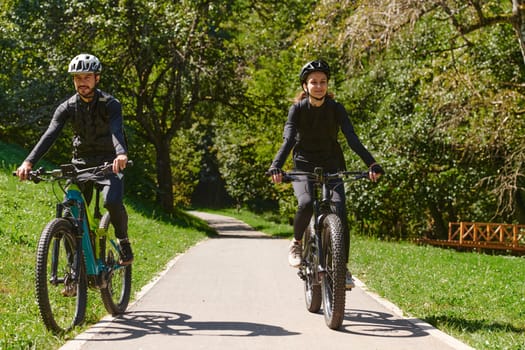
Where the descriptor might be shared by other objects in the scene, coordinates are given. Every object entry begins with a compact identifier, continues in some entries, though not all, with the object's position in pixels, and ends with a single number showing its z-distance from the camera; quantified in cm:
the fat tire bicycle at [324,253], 1052
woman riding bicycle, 1186
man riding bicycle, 1083
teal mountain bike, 967
